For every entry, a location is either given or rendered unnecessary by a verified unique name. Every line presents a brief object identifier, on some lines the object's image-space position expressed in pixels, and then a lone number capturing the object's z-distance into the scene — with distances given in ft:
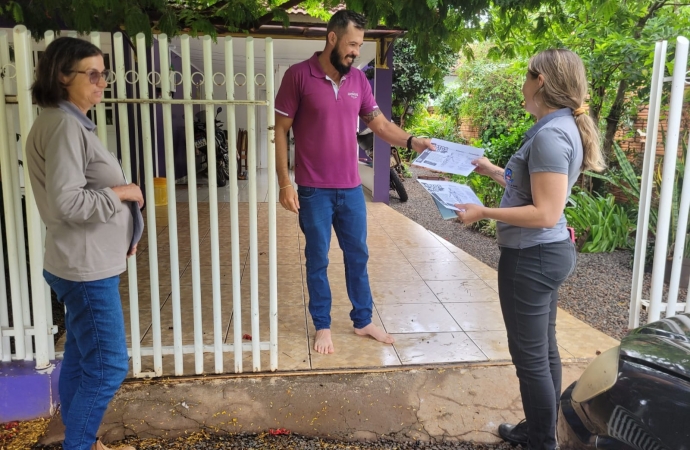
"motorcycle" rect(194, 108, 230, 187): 36.45
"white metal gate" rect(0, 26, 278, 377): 8.23
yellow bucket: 22.60
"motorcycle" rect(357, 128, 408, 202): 30.81
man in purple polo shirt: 9.94
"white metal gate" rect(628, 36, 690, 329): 8.84
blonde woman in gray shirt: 6.47
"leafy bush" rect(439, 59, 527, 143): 40.42
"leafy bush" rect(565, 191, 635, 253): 21.27
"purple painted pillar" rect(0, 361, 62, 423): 8.63
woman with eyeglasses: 5.94
